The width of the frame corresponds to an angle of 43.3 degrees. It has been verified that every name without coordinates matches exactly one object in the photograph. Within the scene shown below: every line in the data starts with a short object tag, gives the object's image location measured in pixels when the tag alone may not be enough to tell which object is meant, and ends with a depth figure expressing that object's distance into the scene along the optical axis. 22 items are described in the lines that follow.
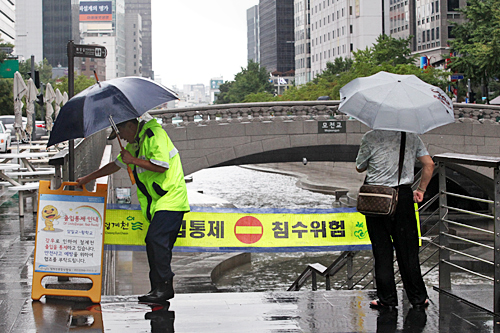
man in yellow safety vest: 5.38
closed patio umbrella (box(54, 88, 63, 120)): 30.12
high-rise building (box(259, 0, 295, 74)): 153.62
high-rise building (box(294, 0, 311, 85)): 124.62
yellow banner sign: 6.68
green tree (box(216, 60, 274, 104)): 99.62
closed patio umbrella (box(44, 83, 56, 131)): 30.21
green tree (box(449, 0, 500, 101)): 35.41
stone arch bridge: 26.04
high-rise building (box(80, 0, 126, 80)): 181.38
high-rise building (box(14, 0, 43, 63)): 148.12
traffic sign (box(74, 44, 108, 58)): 7.48
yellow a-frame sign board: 5.77
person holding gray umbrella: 5.28
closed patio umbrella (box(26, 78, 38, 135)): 25.12
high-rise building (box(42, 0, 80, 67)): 147.75
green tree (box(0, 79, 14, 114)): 55.25
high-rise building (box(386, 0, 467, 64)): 85.25
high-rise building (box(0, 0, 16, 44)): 98.25
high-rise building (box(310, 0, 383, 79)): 102.75
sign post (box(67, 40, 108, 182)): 7.11
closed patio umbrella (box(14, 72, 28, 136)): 23.79
